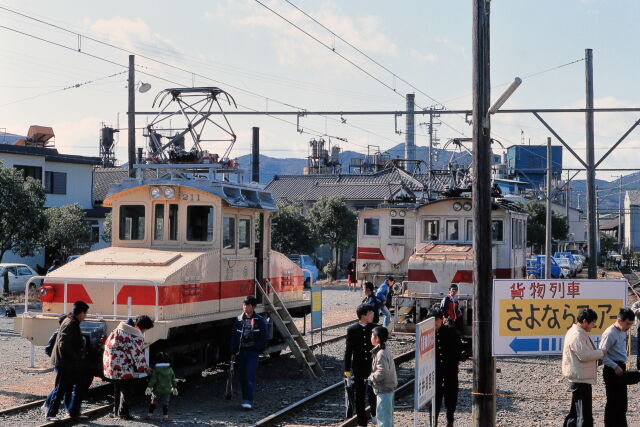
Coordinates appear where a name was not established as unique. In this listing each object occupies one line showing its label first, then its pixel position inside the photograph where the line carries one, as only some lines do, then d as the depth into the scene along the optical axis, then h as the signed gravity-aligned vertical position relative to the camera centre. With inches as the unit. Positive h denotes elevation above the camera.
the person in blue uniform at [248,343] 494.9 -50.6
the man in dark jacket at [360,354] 417.4 -48.3
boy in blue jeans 374.0 -53.3
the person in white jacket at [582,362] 393.4 -48.3
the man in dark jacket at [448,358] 440.5 -52.5
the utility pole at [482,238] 406.9 +10.5
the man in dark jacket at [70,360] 437.7 -53.9
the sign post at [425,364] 362.6 -48.0
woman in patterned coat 441.4 -52.9
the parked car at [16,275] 1272.5 -27.7
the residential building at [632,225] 4055.6 +175.0
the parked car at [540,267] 1728.6 -15.9
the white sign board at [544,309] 412.8 -24.7
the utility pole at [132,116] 923.4 +156.2
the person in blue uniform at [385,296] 691.3 -31.8
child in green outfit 456.0 -69.9
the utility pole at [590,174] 960.3 +95.9
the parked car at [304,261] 1611.2 -5.1
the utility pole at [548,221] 1329.2 +63.0
